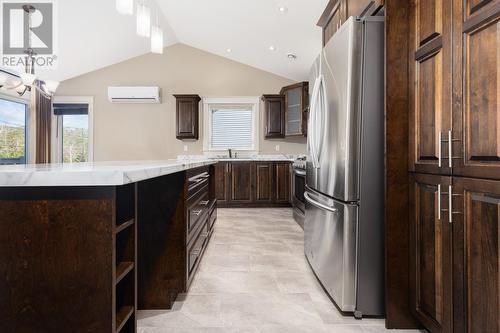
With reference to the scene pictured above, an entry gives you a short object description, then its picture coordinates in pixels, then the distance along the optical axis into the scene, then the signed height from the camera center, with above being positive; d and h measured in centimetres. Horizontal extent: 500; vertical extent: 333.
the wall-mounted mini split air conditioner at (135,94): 635 +153
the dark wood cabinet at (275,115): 615 +106
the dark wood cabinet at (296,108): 553 +112
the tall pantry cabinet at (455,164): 109 +1
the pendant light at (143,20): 227 +111
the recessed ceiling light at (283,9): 413 +218
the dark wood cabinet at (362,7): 180 +109
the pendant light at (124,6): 197 +106
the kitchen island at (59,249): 88 -25
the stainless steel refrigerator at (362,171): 175 -3
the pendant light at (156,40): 246 +105
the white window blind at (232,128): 666 +85
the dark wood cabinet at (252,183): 575 -33
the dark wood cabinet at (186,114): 621 +108
